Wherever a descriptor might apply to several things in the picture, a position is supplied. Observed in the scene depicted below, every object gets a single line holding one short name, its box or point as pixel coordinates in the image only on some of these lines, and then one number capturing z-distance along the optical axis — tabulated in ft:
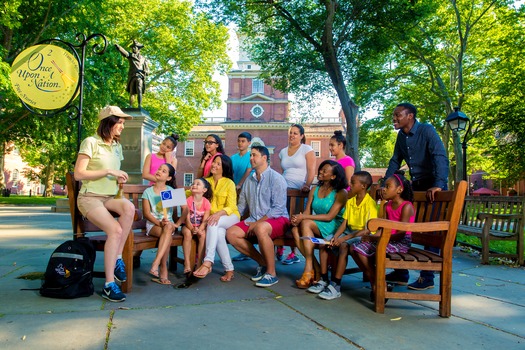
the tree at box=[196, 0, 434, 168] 50.65
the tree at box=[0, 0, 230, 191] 51.78
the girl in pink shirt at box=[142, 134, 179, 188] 20.73
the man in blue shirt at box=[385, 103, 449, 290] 15.38
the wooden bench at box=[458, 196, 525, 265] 22.68
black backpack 12.89
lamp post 44.08
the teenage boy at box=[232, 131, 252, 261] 21.11
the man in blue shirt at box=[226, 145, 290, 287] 15.61
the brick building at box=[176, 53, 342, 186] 170.30
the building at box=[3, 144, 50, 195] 184.65
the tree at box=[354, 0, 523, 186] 63.36
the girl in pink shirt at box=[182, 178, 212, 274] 15.70
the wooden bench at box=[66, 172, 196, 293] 13.96
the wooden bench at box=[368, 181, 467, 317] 12.06
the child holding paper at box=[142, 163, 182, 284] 15.20
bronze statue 40.78
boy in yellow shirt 13.96
